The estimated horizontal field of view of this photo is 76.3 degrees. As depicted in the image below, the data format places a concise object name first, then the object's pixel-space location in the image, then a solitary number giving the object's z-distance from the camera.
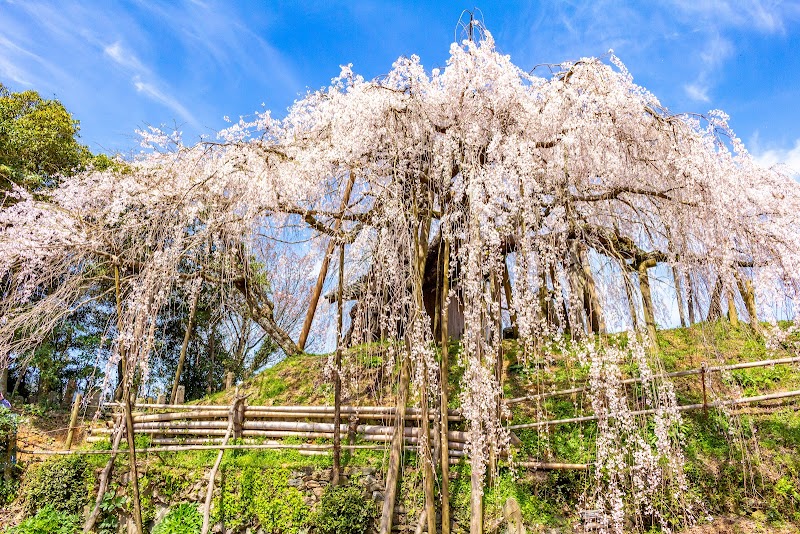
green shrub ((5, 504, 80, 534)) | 5.92
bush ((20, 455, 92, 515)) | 6.13
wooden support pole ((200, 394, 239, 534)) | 5.30
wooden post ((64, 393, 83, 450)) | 7.41
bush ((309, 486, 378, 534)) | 4.76
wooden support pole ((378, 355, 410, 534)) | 4.56
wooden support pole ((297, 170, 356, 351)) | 5.22
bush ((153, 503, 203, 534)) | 5.52
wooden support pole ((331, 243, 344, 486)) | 5.10
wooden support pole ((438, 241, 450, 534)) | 4.25
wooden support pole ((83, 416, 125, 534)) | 5.85
